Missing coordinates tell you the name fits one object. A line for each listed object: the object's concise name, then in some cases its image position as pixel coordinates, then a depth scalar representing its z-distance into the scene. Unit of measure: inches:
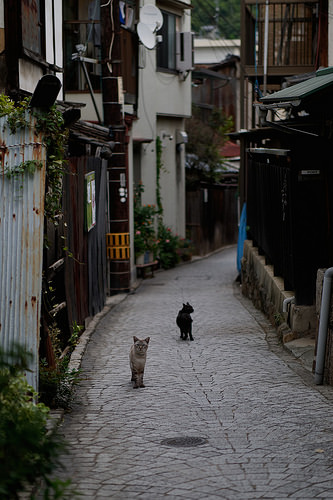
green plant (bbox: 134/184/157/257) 1010.1
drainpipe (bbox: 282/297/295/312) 520.4
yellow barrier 806.5
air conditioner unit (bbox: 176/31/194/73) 1164.5
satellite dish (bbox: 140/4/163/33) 935.7
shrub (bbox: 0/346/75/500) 167.8
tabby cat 393.4
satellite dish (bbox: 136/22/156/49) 901.2
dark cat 528.0
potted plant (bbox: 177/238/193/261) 1231.8
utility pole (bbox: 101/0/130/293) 773.9
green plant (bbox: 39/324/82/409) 340.8
